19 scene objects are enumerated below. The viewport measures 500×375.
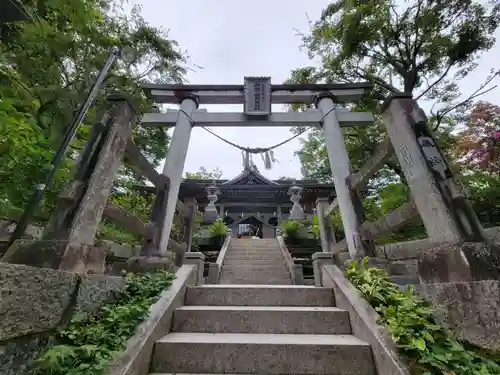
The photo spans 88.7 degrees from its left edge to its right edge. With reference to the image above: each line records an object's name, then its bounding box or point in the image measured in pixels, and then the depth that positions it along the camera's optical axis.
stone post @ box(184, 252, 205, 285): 4.41
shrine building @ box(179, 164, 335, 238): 14.55
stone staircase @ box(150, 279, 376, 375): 1.82
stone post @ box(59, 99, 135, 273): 1.72
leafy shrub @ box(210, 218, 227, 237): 9.80
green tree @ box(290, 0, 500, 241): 7.90
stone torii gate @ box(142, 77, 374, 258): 4.68
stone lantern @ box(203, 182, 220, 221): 7.37
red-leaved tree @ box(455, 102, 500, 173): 7.13
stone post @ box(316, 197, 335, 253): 5.91
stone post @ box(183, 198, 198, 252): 5.68
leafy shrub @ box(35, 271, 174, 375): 1.25
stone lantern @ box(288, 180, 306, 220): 7.59
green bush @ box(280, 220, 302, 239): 9.24
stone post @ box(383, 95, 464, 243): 1.80
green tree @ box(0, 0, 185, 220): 2.52
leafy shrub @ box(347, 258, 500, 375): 1.30
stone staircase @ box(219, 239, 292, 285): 5.46
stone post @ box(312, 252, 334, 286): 3.71
